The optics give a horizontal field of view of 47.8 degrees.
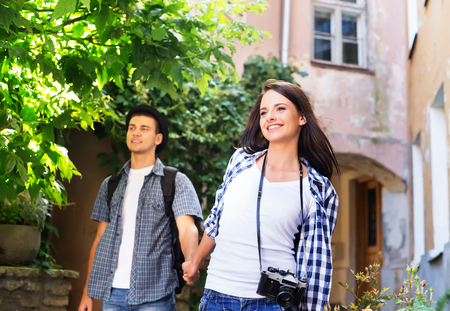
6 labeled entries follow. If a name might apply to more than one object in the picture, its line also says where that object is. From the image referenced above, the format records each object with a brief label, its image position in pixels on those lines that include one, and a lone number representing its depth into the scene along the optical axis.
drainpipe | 7.23
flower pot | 3.82
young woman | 1.79
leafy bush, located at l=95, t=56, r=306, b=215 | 5.22
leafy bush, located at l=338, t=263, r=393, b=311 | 1.64
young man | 2.61
